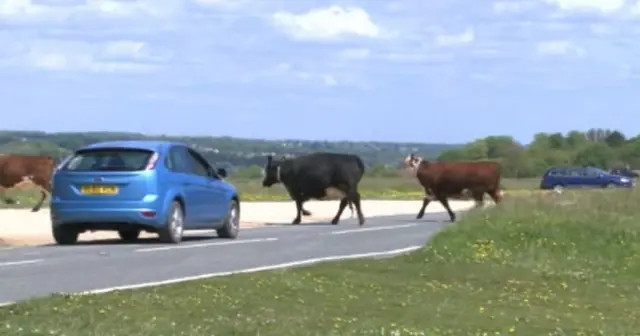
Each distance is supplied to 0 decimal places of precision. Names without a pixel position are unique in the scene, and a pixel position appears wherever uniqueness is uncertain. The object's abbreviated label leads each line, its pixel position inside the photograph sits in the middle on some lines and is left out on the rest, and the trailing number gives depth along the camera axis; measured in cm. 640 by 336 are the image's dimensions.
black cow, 3338
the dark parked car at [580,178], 7575
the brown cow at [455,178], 3653
